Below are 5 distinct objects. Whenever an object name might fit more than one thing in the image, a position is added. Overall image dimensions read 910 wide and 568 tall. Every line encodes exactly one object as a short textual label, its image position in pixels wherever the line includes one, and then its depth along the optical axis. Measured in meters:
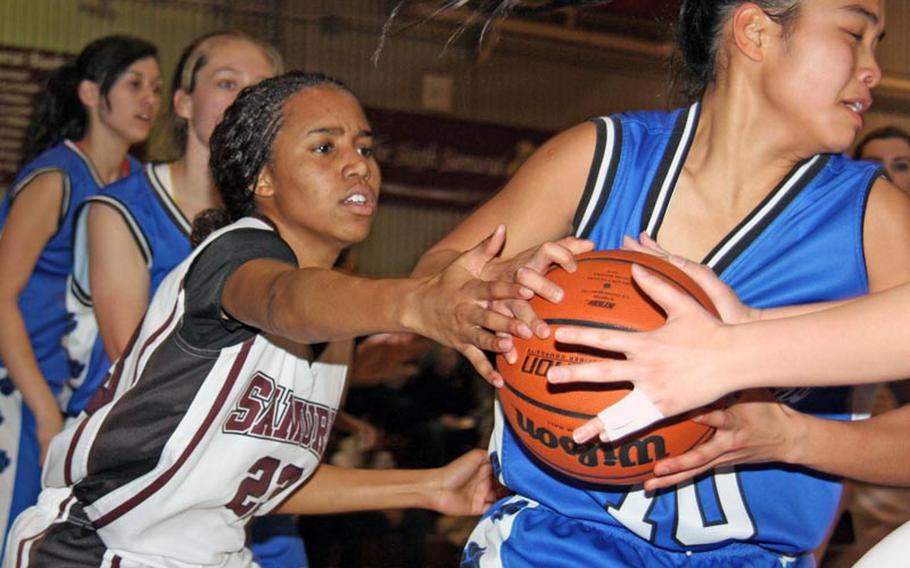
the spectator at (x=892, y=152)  4.93
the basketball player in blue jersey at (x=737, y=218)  2.25
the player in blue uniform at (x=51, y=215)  4.11
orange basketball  1.91
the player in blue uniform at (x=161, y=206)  3.70
